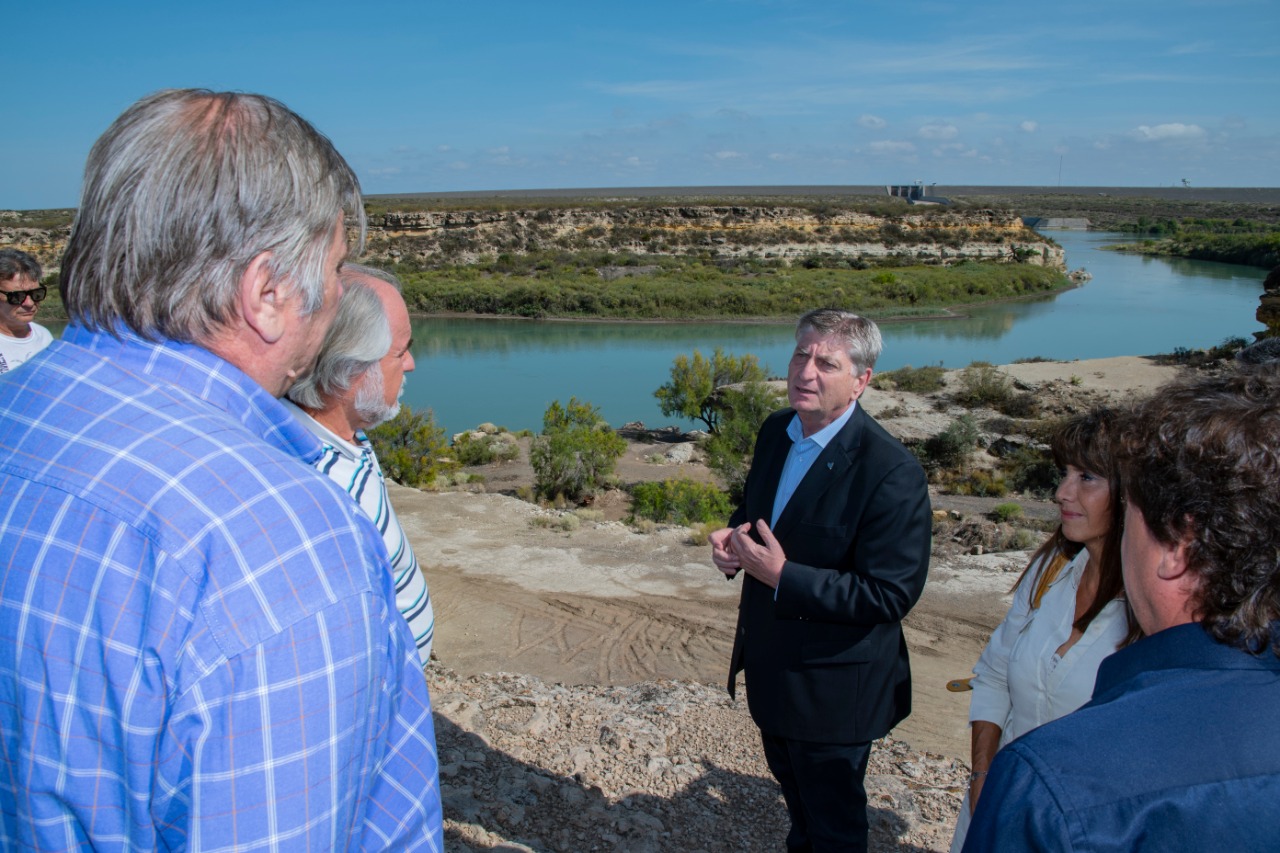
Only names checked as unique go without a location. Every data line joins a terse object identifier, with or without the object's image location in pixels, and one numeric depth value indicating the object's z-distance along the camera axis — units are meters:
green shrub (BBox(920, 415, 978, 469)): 16.09
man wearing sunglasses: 4.82
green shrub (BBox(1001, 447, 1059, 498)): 14.45
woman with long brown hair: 2.22
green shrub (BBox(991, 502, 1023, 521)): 11.70
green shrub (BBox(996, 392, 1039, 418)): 19.14
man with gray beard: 2.28
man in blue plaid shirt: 0.98
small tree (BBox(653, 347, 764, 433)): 19.78
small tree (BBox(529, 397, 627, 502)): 12.70
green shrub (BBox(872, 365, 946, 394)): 21.12
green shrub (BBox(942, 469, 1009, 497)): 14.37
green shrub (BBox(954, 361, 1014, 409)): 19.94
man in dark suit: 2.74
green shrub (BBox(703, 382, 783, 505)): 13.75
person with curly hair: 0.98
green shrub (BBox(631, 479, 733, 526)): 11.28
